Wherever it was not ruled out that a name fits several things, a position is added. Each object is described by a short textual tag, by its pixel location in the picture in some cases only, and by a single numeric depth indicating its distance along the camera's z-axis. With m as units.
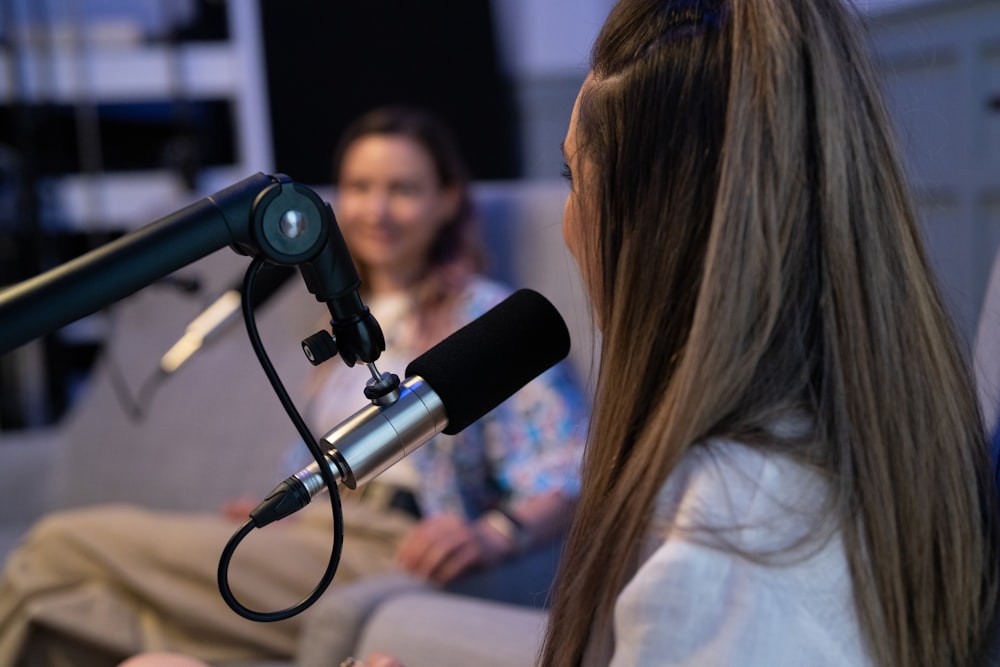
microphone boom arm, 0.46
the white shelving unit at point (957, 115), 1.65
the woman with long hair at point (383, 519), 1.36
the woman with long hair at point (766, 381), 0.58
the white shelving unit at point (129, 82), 3.24
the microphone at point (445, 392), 0.60
